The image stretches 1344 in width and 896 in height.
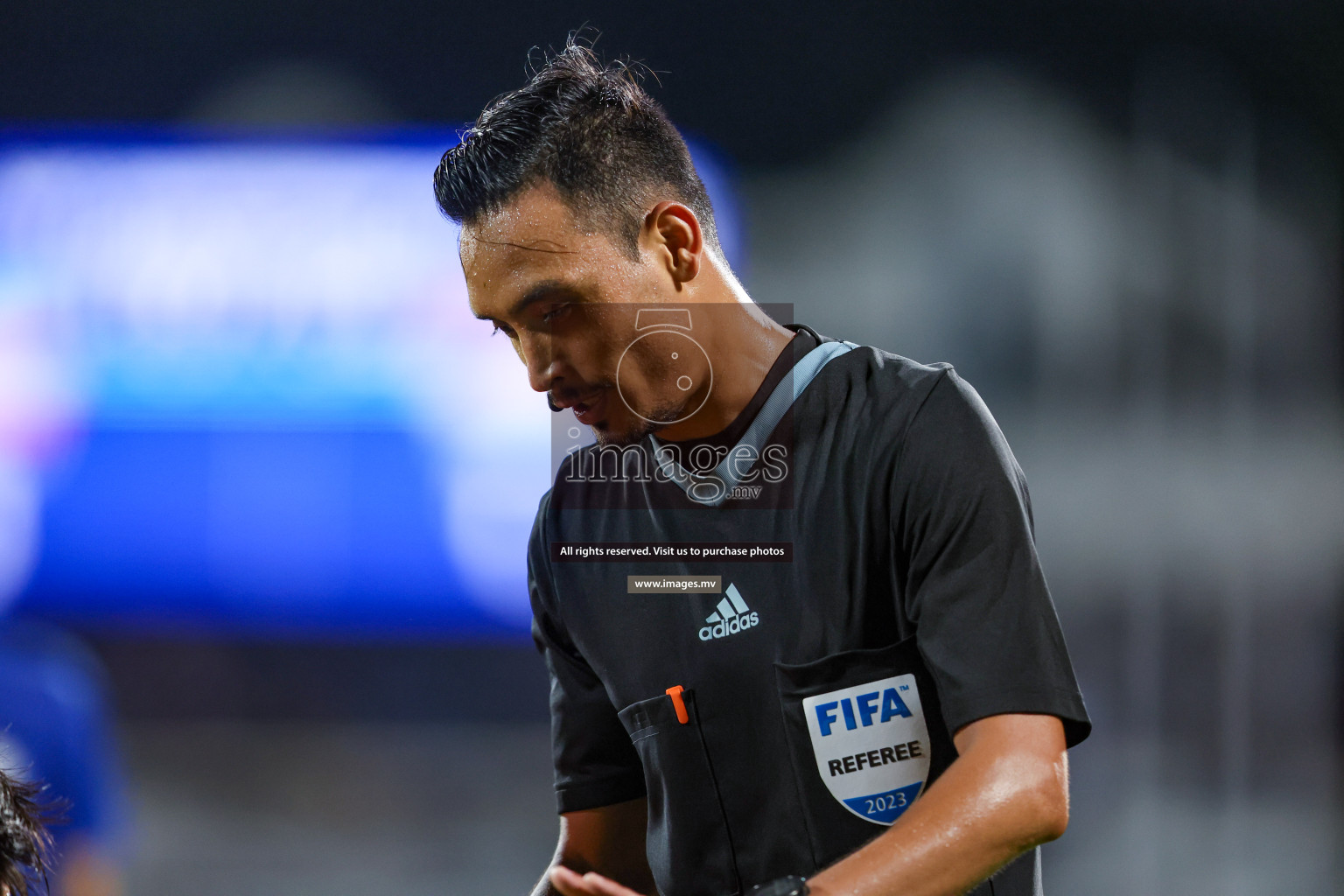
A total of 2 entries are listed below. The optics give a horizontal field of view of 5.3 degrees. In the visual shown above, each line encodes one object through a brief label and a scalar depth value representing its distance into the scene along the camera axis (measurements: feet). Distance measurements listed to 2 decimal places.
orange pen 31.11
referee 30.77
